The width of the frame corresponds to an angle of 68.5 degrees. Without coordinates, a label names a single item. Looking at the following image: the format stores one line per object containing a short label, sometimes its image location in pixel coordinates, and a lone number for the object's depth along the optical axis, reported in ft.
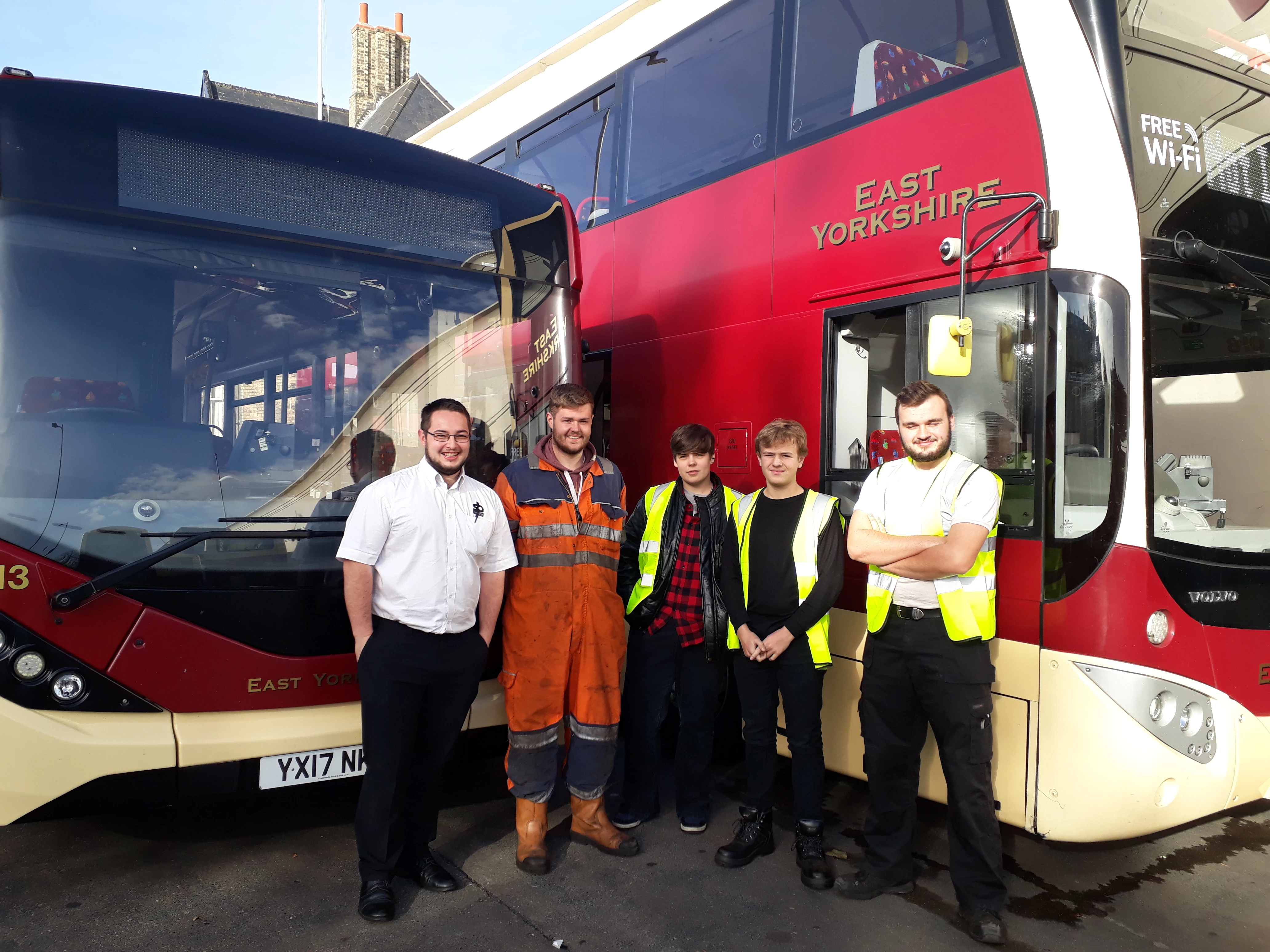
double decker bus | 10.89
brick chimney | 82.23
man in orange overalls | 12.39
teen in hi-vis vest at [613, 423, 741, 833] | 13.30
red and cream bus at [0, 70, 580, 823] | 10.59
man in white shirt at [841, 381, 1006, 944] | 10.59
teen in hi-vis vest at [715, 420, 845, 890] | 12.21
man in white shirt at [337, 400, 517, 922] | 10.90
